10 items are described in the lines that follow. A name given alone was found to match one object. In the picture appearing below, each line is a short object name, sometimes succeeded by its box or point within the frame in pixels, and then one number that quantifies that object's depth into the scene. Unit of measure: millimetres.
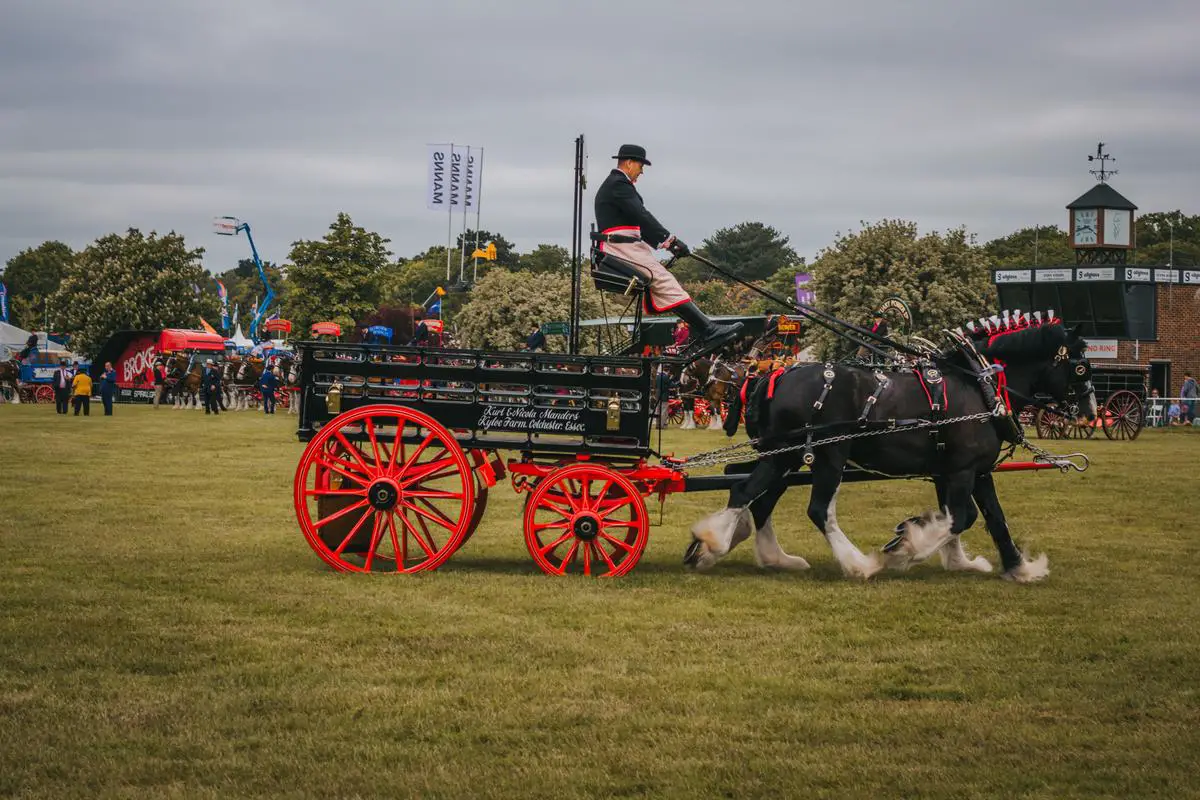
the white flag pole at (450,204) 65750
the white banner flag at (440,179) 66000
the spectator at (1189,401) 43594
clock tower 60406
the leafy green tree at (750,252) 108125
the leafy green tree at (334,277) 73688
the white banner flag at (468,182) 65875
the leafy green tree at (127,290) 73000
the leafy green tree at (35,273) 113750
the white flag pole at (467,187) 65762
